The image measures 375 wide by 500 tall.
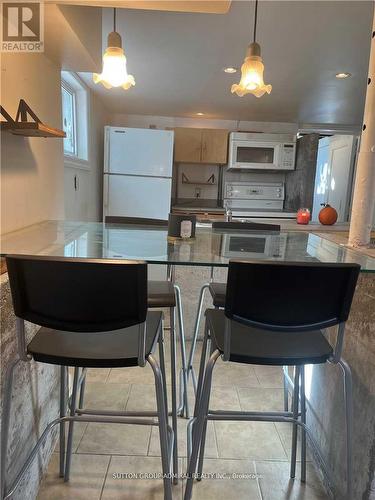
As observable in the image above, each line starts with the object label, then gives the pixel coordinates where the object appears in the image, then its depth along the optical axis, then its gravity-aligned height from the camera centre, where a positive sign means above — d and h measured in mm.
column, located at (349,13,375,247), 1394 +91
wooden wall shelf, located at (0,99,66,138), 1375 +241
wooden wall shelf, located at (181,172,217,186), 5233 +212
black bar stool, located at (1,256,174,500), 863 -316
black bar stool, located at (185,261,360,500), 893 -304
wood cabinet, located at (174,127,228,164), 4758 +673
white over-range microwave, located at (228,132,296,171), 4641 +625
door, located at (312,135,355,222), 5559 +490
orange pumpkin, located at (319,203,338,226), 3138 -129
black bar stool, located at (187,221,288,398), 1597 -427
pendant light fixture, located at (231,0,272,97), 1796 +638
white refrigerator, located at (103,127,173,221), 4125 +241
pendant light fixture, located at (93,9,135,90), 1666 +600
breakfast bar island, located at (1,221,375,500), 1175 -490
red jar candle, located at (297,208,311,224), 3252 -146
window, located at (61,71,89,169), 3461 +714
